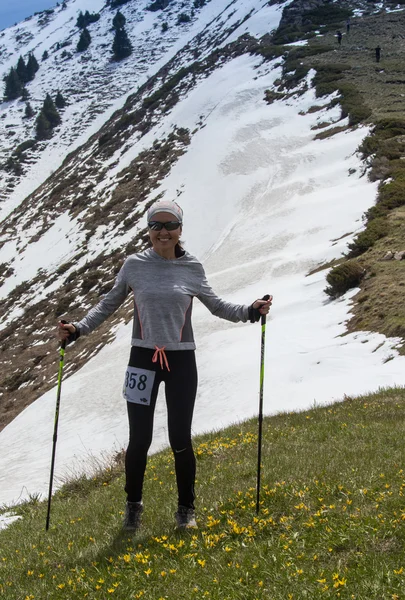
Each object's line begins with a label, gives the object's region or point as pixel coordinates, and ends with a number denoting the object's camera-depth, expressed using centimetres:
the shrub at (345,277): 1630
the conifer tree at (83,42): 12668
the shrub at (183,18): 12444
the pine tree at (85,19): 14275
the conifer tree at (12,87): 11256
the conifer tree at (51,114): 9562
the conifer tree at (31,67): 11969
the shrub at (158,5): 13950
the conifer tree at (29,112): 10178
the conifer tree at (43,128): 9175
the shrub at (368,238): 1841
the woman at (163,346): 472
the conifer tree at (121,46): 11662
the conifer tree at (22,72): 11938
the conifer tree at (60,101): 10157
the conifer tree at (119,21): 13110
